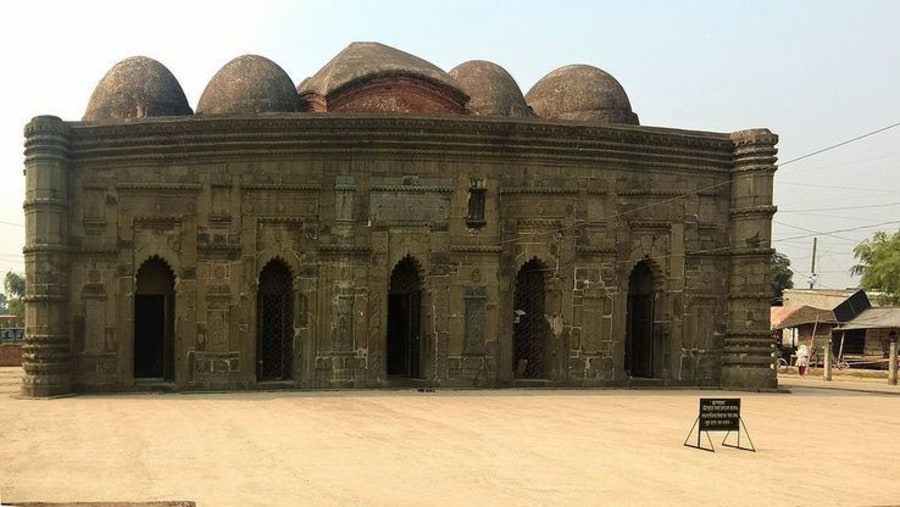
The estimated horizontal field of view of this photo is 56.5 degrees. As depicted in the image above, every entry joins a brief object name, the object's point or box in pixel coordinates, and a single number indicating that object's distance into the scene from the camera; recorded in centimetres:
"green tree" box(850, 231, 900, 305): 3850
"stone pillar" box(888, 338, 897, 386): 2278
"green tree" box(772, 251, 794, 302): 5831
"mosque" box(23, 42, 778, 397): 1589
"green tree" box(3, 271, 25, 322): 5703
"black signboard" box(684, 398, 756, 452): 959
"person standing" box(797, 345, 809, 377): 2706
